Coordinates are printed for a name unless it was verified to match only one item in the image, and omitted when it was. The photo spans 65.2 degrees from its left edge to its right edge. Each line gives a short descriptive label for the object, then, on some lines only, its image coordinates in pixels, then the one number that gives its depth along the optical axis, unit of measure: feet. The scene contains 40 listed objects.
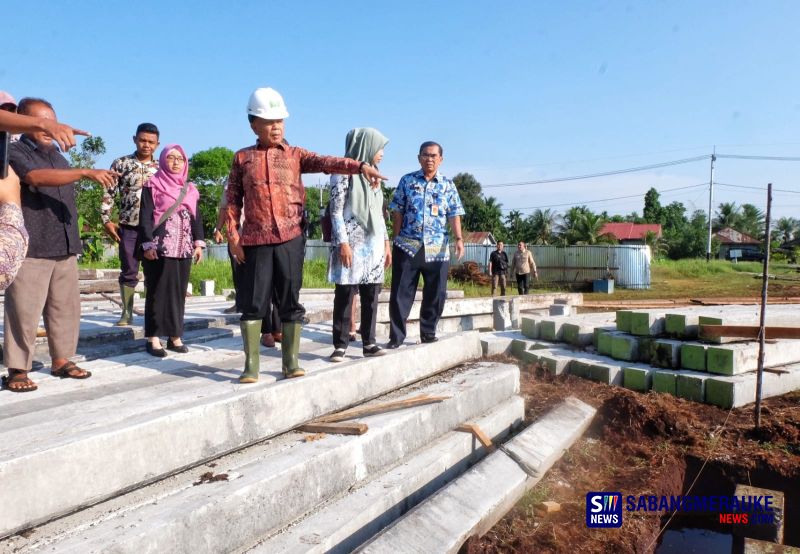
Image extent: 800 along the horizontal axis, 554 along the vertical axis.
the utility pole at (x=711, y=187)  166.71
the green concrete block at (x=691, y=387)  18.95
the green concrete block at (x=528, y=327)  25.81
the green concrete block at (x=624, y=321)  22.18
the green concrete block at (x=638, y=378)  20.16
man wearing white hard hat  12.13
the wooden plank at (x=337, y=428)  11.18
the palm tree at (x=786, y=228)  200.13
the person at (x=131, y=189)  17.75
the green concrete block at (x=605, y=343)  22.40
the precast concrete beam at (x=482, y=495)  9.27
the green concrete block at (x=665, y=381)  19.47
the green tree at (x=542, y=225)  146.54
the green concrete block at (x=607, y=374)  20.61
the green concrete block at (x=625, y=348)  21.57
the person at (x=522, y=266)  59.93
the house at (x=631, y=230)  194.29
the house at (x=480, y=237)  161.79
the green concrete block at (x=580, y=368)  21.33
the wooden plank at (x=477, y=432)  13.92
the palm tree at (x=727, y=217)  215.92
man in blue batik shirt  16.31
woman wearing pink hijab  15.19
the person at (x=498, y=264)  62.90
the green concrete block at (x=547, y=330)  24.86
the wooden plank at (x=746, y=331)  17.74
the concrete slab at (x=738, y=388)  18.44
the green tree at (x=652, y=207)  235.40
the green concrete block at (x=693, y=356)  19.76
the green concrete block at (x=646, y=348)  21.09
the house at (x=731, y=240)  198.70
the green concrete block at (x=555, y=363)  21.76
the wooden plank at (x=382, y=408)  12.01
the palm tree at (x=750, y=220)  212.23
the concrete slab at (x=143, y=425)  7.53
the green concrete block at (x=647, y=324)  21.34
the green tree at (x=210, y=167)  225.35
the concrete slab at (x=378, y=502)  8.98
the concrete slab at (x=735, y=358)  19.21
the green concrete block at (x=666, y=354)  20.34
